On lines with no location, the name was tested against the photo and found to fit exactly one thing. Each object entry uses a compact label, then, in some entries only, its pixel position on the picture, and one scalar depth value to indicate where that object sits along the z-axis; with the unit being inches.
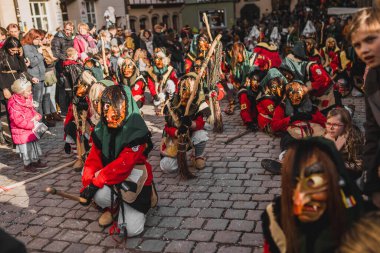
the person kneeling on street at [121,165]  163.9
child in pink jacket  249.1
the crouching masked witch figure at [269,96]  280.7
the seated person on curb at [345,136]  185.6
